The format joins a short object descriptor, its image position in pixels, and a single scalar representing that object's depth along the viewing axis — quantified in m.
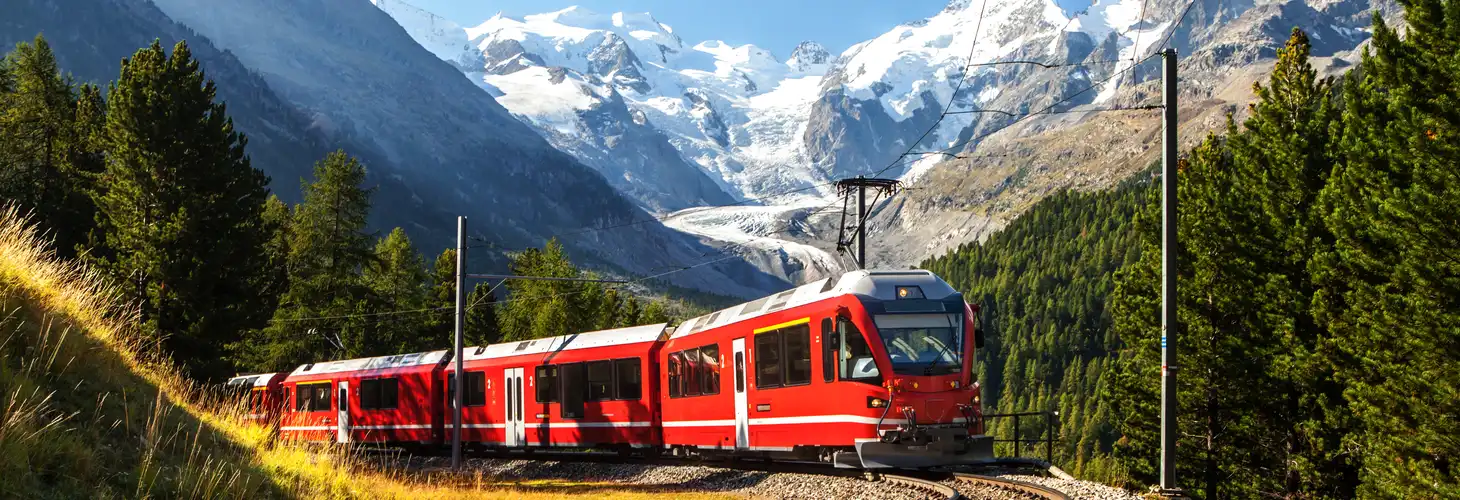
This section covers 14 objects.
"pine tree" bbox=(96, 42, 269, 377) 38.66
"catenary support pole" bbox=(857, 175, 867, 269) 35.22
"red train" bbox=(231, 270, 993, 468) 19.75
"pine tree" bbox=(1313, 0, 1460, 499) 23.91
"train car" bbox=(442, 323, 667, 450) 29.83
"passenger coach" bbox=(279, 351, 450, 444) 39.40
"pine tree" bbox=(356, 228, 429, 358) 69.06
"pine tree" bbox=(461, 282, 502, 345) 84.06
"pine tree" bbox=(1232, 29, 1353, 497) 32.69
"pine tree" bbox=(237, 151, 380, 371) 59.38
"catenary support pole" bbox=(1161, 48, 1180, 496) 17.08
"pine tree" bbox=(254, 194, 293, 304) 43.59
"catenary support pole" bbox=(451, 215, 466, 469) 30.22
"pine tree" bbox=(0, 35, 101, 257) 45.12
